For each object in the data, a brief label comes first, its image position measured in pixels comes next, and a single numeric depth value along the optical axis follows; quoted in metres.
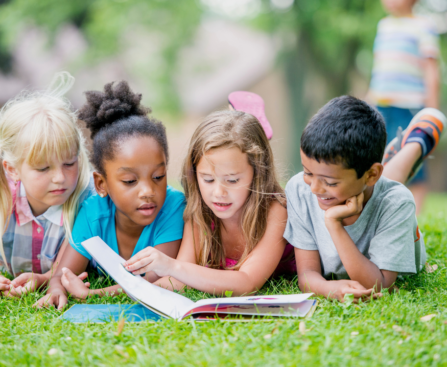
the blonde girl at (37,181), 3.16
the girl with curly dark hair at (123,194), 3.04
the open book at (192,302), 2.37
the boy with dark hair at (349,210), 2.57
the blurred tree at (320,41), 13.63
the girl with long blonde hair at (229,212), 2.83
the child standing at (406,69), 5.16
